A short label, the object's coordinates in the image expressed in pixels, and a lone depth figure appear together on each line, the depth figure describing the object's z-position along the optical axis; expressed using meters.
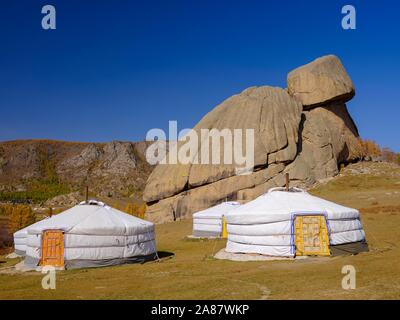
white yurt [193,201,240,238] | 23.73
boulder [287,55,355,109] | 38.31
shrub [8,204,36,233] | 44.59
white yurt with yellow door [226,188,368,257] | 13.29
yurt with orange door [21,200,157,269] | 13.41
